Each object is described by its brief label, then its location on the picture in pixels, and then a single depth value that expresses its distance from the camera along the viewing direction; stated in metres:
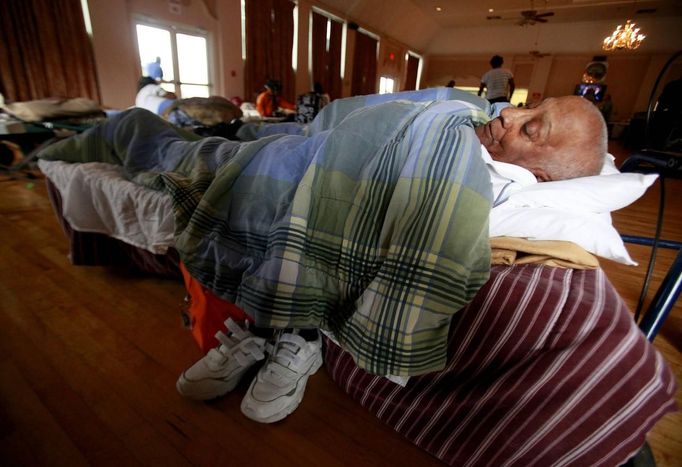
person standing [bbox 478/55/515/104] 4.11
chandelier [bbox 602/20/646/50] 5.76
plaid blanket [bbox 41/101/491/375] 0.61
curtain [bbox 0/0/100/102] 3.60
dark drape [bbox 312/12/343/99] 7.21
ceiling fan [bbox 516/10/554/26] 5.87
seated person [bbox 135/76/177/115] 3.10
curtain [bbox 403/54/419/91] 11.18
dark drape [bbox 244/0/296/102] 5.89
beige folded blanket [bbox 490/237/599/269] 0.64
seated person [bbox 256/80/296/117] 4.47
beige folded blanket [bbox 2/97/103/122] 2.53
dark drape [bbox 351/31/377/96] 8.51
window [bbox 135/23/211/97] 4.85
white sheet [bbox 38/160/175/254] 1.10
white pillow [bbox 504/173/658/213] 0.79
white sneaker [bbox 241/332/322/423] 0.80
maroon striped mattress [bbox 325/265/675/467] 0.49
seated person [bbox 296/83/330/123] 3.90
